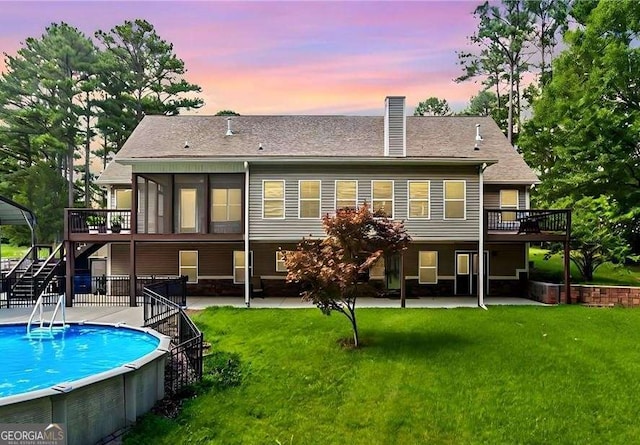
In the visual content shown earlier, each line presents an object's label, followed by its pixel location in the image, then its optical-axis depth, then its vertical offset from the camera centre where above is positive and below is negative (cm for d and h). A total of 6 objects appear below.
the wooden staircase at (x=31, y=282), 1633 -188
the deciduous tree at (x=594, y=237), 1742 +1
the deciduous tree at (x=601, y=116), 2052 +599
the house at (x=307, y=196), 1631 +158
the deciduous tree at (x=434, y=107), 5012 +1527
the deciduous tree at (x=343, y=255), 996 -48
